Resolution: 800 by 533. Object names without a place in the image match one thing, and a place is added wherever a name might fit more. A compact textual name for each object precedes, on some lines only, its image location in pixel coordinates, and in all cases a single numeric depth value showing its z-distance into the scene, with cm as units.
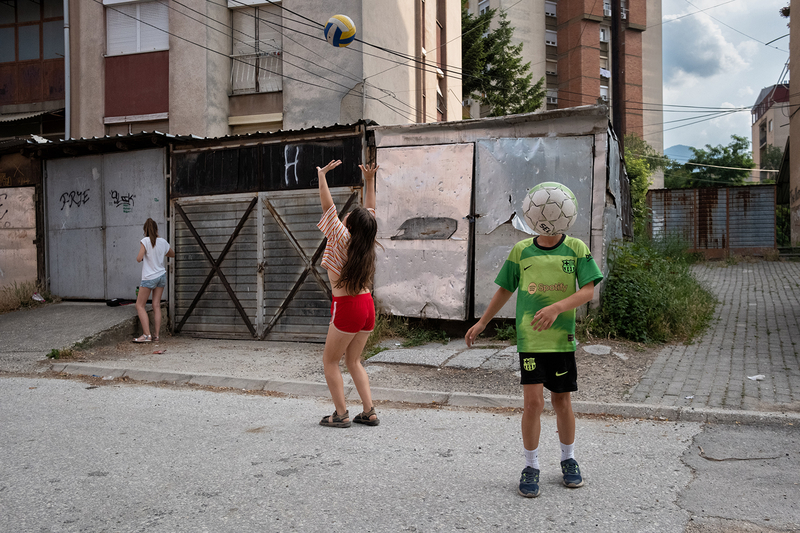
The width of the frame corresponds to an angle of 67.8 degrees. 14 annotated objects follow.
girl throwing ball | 446
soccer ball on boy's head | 314
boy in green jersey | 326
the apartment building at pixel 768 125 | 6278
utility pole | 1400
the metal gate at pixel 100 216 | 1030
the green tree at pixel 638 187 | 1874
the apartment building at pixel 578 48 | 4709
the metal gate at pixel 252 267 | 911
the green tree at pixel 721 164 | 5084
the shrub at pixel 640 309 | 766
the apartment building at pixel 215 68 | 1471
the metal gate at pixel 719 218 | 2031
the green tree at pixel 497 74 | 2645
